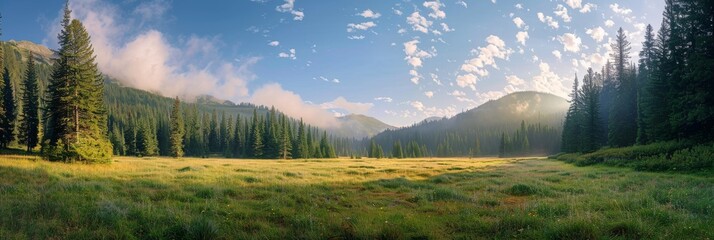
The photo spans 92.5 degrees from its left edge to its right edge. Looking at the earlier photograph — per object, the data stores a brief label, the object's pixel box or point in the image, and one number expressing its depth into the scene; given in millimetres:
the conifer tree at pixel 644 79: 44131
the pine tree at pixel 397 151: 131625
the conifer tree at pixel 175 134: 86438
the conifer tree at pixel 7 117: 62656
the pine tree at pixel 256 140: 101812
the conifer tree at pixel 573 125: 79188
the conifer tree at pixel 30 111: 71812
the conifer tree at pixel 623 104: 58812
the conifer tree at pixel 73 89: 39438
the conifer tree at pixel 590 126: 66250
